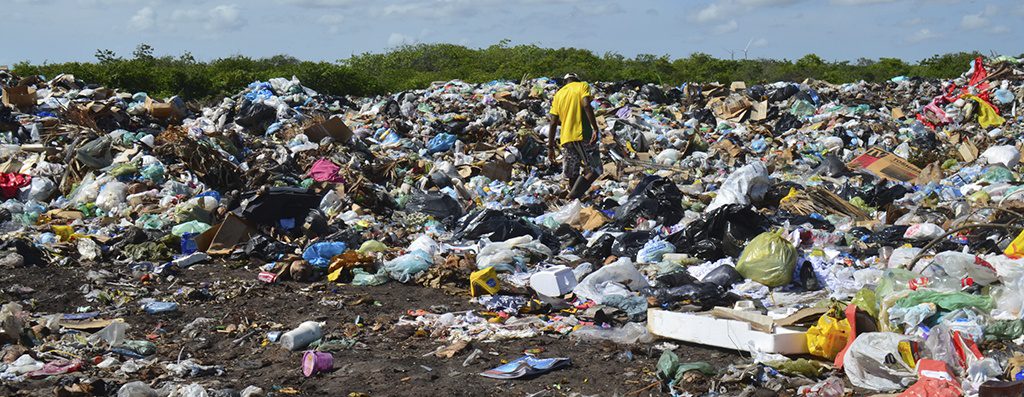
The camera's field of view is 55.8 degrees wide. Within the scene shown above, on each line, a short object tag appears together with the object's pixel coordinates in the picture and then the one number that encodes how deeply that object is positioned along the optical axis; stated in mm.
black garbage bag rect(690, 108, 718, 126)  14430
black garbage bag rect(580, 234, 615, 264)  7215
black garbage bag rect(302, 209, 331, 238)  7812
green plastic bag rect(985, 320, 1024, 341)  4266
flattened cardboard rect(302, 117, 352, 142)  11203
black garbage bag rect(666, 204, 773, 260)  6715
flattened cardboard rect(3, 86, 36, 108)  11445
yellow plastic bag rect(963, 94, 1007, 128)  13742
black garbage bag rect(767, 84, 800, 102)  15758
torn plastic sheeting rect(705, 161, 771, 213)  8523
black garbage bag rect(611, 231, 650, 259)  7062
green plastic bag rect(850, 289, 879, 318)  4742
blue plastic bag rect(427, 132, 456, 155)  11961
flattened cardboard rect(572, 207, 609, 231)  8195
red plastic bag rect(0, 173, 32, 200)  9164
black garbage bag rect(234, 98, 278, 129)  12070
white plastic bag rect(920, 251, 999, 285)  4664
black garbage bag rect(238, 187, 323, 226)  7762
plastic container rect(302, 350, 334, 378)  4508
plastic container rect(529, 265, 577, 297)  5973
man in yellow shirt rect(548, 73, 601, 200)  9336
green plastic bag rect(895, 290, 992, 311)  4461
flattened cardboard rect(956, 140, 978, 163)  11312
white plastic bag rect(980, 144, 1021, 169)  10367
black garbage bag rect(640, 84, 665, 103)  15594
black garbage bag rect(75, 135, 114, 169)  9547
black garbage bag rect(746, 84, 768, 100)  15608
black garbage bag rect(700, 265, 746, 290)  5941
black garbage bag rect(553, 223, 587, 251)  7570
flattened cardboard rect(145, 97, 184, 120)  11773
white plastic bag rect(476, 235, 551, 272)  6750
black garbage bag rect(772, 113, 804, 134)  14172
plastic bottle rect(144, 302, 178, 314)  5785
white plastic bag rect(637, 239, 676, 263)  6832
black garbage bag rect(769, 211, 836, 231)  7633
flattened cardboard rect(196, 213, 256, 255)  7453
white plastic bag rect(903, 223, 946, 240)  6792
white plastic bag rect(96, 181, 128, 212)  8719
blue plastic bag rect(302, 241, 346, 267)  6901
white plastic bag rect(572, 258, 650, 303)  5773
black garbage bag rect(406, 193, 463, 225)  8719
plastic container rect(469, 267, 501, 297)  6055
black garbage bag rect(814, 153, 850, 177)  10453
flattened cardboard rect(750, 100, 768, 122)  14616
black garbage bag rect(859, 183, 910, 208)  8641
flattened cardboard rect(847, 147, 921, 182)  10289
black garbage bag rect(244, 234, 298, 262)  7414
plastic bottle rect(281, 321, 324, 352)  5000
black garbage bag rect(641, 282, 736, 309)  5516
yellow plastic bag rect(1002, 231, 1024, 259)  5114
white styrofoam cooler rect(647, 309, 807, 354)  4398
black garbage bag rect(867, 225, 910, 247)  6814
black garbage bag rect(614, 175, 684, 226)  8086
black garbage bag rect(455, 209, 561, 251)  7660
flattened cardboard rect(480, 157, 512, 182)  10805
